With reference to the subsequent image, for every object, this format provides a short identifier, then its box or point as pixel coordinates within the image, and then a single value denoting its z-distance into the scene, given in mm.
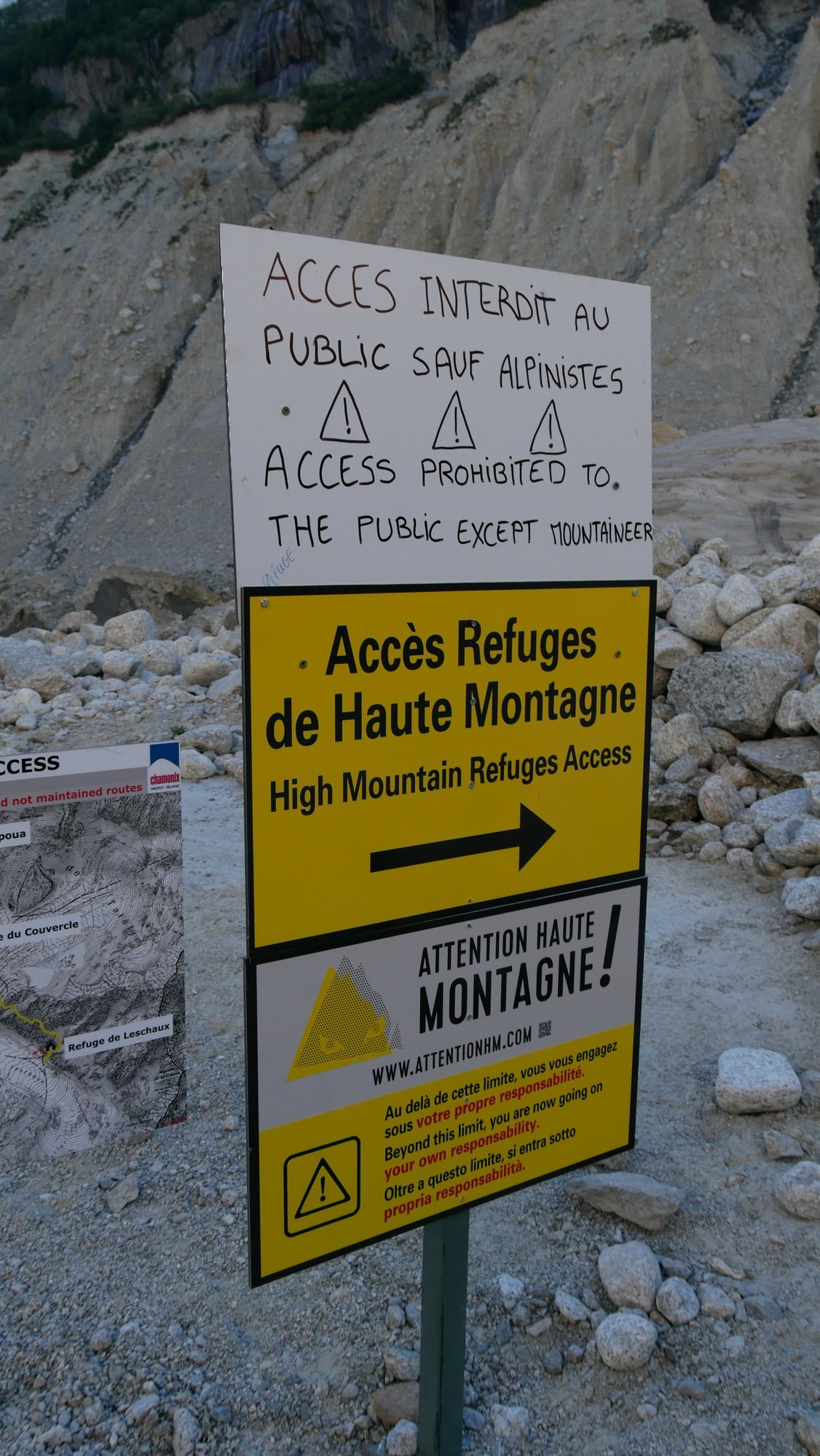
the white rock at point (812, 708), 5663
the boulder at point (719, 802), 5559
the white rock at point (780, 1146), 2994
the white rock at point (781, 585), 6602
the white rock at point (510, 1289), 2521
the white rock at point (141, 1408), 2184
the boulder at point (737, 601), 6543
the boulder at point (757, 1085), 3193
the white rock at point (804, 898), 4445
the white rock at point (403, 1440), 2117
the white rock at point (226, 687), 8750
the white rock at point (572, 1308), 2436
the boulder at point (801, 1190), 2773
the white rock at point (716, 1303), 2453
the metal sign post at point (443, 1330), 2000
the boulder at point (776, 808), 5246
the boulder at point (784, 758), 5605
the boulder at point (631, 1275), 2479
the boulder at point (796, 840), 4793
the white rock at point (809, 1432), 2115
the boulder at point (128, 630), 10508
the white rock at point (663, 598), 7027
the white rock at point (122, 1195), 2869
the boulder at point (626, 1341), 2295
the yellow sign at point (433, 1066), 1755
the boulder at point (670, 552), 7766
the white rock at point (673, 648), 6586
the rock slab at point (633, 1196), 2744
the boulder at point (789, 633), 6273
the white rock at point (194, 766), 6922
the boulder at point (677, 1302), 2438
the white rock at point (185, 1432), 2117
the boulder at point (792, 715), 5832
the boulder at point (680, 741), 6020
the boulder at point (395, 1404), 2191
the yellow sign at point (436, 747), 1668
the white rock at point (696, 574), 7160
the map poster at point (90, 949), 2197
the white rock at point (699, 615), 6648
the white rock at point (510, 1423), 2168
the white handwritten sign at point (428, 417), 1619
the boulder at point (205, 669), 9117
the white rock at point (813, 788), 4945
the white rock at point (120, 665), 9320
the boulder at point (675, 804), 5742
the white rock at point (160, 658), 9523
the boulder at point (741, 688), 5957
